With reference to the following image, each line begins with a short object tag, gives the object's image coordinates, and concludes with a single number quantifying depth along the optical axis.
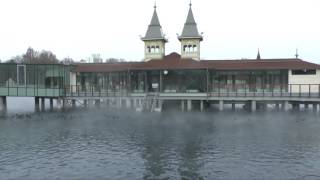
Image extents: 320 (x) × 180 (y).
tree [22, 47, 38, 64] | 119.84
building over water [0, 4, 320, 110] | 46.72
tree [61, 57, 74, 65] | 140.95
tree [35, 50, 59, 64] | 113.51
